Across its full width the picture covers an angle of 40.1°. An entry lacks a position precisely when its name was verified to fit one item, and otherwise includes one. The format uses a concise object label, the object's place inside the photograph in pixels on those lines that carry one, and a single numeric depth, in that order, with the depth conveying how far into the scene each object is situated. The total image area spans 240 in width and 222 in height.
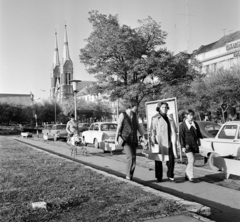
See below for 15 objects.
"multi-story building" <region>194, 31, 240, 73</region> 47.03
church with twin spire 130.75
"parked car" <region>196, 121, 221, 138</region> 13.37
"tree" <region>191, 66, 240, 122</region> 32.62
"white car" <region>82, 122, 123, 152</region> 16.54
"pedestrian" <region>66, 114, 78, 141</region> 14.40
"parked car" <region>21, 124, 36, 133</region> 50.47
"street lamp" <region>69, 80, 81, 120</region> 21.80
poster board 10.81
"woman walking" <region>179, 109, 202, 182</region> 7.79
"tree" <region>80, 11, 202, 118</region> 16.75
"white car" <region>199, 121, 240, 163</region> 9.44
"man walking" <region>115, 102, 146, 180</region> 7.64
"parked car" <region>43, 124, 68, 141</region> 27.34
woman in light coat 7.70
